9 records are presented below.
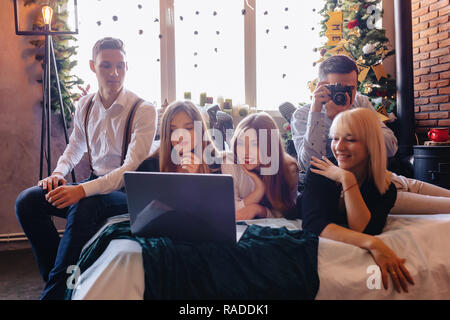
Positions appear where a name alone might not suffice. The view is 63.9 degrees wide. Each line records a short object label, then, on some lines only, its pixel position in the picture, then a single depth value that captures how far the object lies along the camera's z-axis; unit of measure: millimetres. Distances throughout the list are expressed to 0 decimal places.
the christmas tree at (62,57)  2721
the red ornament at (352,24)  3266
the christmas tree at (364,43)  3209
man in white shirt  1480
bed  1043
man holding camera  1780
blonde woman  1299
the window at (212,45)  3125
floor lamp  2410
